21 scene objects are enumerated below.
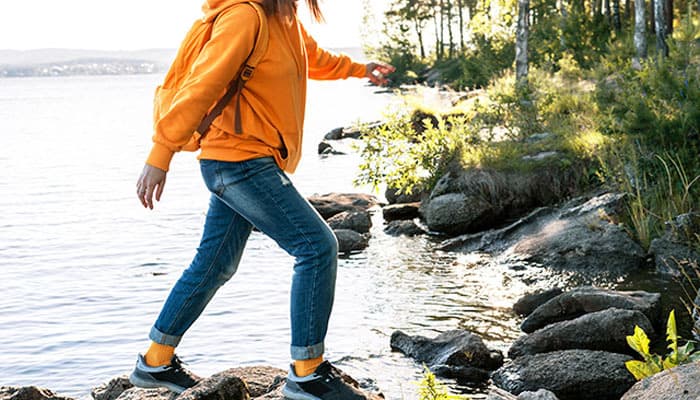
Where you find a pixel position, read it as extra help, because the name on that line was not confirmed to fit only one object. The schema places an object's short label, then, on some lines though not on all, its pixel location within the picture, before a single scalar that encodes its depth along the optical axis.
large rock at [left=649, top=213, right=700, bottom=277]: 10.09
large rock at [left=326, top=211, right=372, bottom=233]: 14.66
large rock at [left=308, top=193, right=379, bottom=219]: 16.10
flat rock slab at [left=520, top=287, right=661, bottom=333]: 8.27
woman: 4.26
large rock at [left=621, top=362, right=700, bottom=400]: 4.29
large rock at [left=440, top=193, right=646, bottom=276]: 10.80
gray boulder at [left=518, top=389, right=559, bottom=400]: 5.18
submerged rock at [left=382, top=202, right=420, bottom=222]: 15.66
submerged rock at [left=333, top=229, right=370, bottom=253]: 13.53
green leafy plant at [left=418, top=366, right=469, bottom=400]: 4.16
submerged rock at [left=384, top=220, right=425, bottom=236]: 14.32
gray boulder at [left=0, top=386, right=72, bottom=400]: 6.00
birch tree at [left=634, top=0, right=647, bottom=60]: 22.22
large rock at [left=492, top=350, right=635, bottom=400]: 6.71
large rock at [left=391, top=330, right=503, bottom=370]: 7.55
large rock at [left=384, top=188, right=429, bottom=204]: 15.83
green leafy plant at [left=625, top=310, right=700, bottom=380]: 4.80
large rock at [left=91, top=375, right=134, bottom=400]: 6.69
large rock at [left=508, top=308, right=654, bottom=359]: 7.54
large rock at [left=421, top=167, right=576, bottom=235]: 13.68
